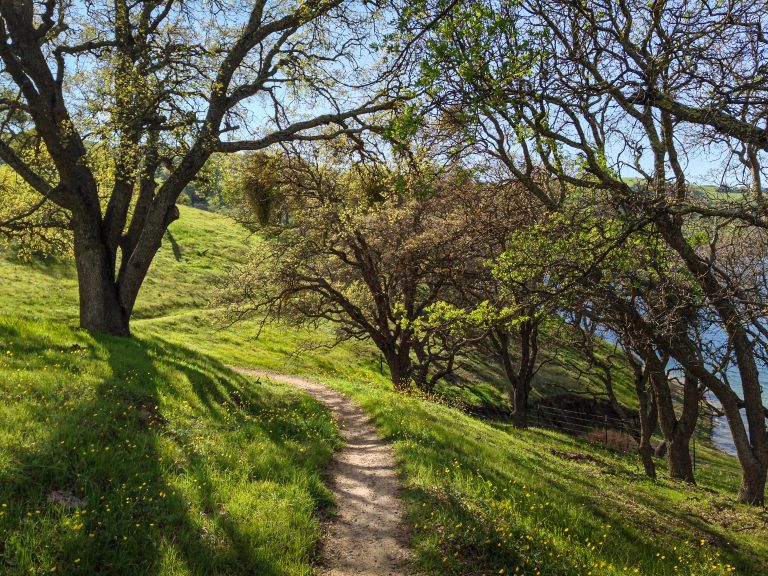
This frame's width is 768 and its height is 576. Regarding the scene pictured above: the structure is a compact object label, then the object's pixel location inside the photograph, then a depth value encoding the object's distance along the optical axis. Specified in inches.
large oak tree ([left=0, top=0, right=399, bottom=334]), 508.7
